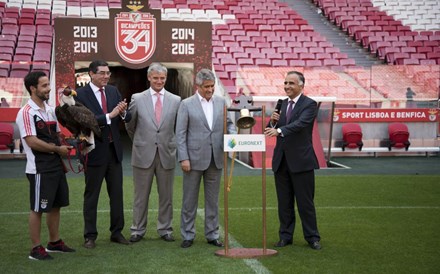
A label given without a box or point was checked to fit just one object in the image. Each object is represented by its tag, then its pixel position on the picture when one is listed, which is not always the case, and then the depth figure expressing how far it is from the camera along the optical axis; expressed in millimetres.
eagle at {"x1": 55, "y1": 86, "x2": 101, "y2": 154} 7070
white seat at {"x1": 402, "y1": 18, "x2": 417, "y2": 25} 28000
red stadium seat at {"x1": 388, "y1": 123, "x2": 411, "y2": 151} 18938
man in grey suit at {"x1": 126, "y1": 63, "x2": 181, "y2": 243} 7969
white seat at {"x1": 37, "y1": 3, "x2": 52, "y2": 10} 25875
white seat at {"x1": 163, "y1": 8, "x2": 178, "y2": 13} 25472
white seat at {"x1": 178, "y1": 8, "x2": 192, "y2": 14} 25594
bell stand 7094
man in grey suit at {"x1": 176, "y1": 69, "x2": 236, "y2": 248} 7715
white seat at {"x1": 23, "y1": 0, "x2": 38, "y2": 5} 26312
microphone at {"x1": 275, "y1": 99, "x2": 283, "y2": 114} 7812
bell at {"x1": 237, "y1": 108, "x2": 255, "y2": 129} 6973
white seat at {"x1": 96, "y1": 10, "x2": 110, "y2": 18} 24795
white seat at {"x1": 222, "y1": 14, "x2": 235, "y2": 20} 26281
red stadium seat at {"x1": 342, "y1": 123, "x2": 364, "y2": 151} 18641
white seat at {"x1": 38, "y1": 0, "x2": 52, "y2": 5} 26288
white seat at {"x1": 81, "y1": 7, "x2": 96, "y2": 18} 24878
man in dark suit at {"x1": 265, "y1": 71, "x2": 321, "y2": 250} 7629
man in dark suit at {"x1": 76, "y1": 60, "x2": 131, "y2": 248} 7652
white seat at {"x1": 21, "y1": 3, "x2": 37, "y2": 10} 25953
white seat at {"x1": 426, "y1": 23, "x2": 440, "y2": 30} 27648
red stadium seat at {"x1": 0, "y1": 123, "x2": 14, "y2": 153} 17594
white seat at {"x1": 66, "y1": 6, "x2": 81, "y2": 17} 24938
